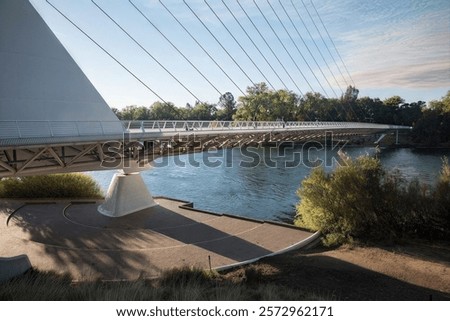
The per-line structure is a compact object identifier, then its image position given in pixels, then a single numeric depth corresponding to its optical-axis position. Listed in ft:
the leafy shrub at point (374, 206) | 45.91
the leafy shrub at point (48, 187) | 71.10
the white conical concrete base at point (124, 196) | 56.44
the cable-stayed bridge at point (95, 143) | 35.27
